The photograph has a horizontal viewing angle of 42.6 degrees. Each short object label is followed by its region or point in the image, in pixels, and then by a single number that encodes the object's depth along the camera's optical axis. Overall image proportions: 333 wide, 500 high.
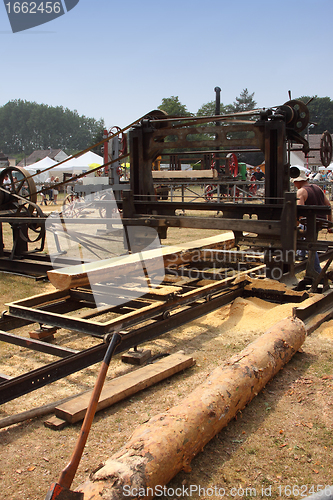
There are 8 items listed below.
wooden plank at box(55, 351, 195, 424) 2.80
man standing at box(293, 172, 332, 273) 5.88
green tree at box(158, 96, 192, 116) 63.62
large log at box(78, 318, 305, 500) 1.94
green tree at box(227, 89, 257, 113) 93.00
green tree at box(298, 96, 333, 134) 83.12
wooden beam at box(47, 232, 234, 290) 4.07
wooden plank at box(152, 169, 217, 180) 14.19
